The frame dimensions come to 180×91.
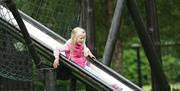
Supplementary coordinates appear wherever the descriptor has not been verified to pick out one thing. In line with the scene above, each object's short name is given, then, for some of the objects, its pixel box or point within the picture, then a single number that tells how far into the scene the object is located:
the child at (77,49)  7.45
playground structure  6.53
